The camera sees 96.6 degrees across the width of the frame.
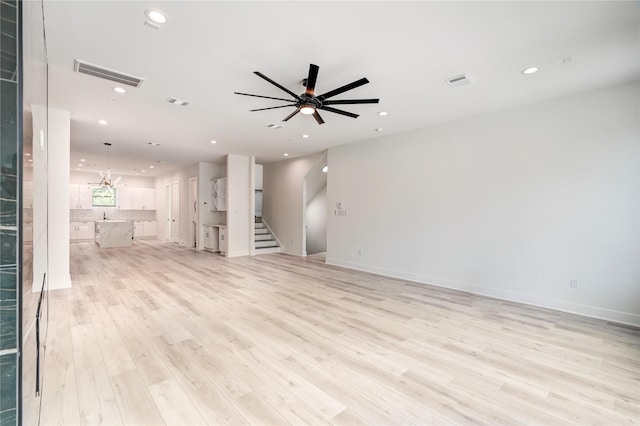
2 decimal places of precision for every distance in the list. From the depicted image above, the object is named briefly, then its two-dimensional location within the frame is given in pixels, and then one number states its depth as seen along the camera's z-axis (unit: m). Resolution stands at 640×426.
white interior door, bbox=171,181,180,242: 11.14
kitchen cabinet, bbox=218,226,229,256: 8.41
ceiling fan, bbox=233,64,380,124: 2.86
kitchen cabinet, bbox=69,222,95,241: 11.63
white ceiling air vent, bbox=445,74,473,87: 3.40
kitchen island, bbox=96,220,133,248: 9.81
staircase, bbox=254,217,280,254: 8.94
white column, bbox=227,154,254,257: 8.22
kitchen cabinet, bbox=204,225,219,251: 9.02
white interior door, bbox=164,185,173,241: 11.80
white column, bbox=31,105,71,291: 4.56
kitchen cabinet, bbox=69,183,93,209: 11.82
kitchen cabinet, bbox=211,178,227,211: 8.93
